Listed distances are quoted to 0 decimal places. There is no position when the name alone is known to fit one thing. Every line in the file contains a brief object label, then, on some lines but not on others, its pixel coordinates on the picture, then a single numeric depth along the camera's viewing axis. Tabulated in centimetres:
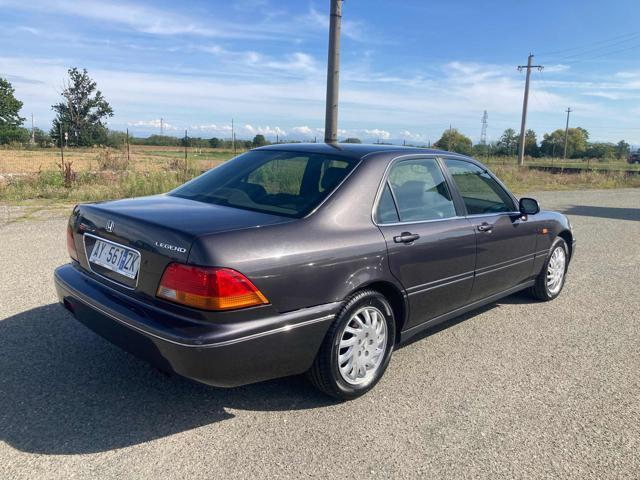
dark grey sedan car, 254
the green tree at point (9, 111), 7288
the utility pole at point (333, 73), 1086
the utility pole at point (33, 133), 6597
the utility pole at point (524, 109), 3878
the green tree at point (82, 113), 5158
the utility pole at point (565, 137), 6912
